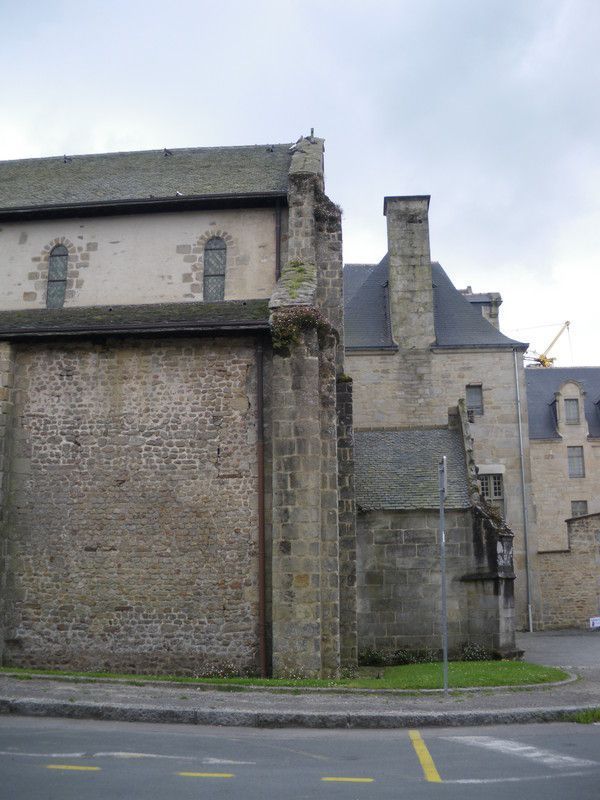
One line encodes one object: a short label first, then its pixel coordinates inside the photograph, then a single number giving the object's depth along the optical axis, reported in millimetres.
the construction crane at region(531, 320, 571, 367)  76250
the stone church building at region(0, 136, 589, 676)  14430
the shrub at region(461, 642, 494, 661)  17609
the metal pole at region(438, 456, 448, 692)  11891
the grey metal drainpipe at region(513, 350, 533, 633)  27297
